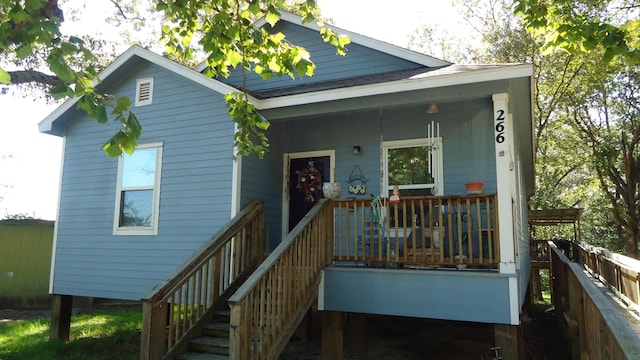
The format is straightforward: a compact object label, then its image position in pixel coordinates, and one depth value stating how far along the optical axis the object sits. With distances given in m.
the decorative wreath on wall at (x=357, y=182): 7.75
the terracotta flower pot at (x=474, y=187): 6.09
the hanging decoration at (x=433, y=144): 7.21
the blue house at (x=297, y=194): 5.51
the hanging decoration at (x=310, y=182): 8.18
